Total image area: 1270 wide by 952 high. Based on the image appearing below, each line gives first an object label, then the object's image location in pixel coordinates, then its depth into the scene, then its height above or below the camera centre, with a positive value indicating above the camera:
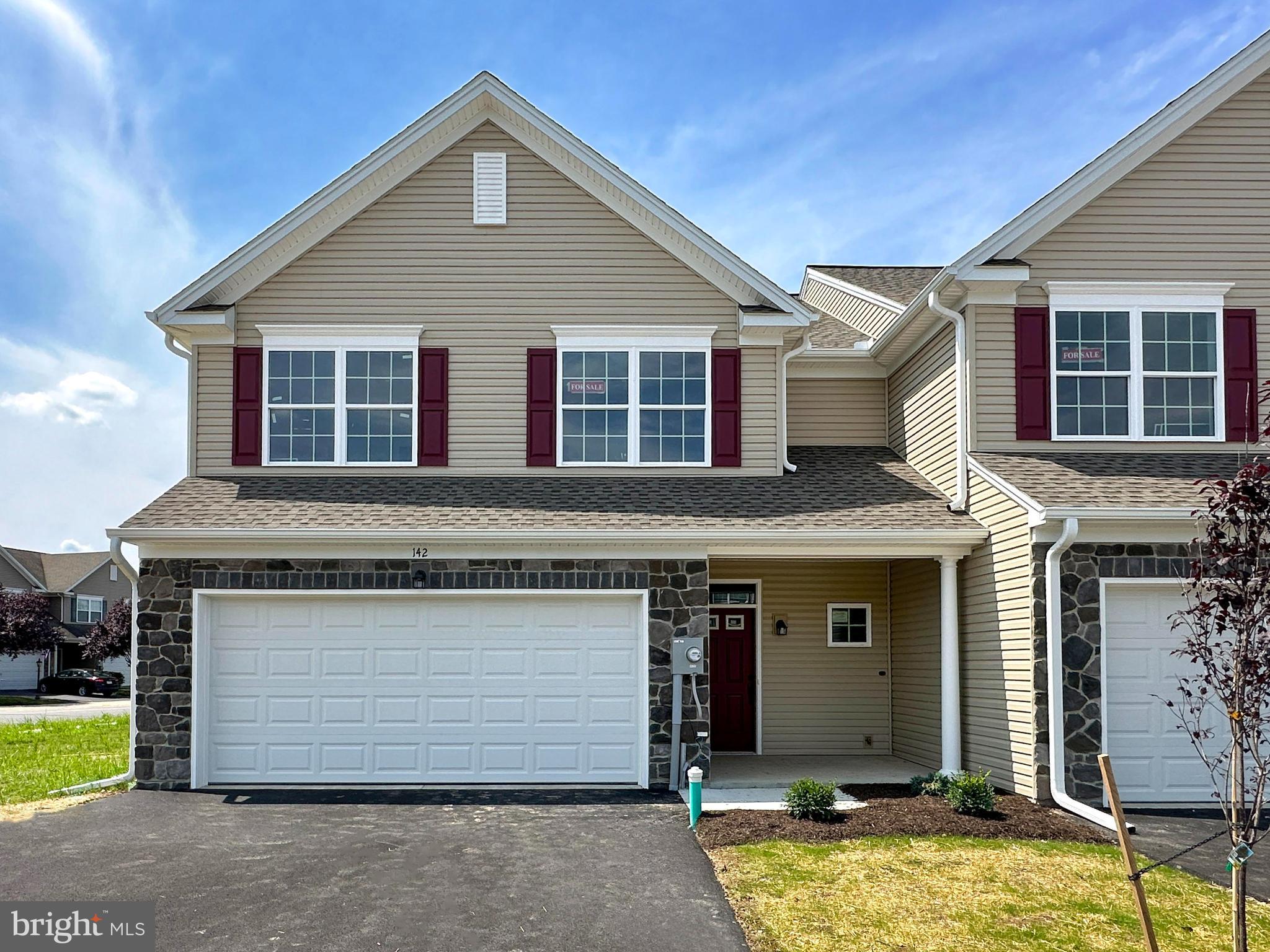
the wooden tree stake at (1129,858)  5.45 -1.79
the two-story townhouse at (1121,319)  12.12 +2.13
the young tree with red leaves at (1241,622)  5.42 -0.60
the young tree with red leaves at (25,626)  33.84 -3.96
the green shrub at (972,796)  9.71 -2.63
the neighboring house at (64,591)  40.34 -3.70
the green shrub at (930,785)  10.52 -2.79
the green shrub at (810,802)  9.60 -2.65
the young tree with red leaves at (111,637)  35.91 -4.53
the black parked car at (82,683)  36.69 -6.17
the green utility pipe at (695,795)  9.41 -2.53
